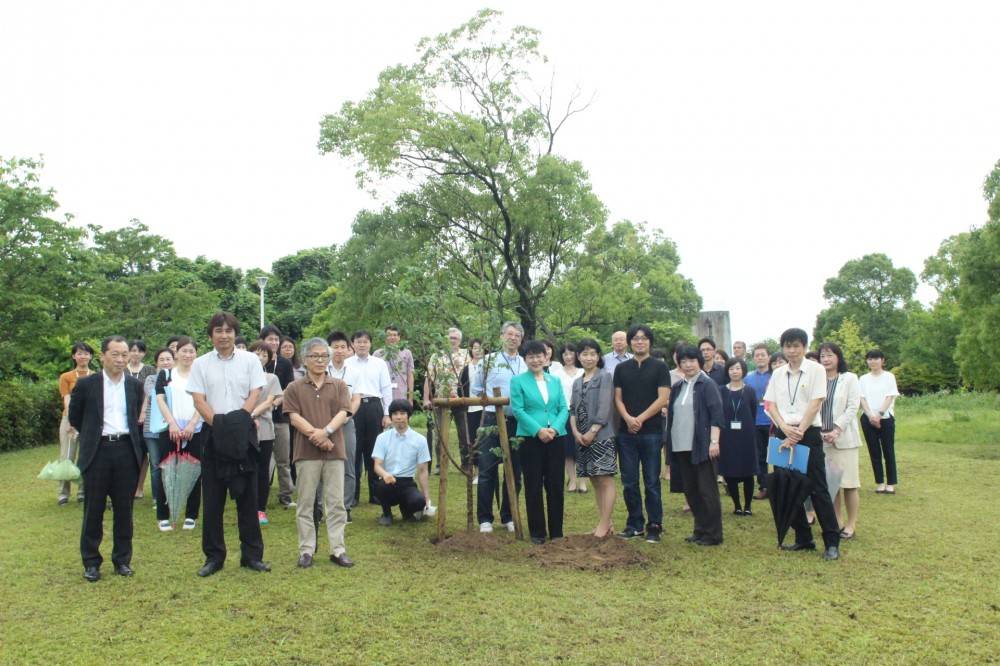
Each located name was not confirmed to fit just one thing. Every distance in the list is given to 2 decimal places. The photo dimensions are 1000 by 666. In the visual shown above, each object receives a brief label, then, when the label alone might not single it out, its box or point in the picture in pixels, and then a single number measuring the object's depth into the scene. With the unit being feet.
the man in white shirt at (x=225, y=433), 18.03
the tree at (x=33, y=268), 56.75
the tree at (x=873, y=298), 168.55
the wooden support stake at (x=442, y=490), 21.20
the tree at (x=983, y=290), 49.39
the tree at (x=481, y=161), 70.74
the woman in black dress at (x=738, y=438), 25.30
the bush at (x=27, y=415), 51.47
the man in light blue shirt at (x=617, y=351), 29.66
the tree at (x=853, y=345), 130.82
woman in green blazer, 21.30
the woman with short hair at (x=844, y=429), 21.52
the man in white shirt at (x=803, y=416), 19.74
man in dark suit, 18.11
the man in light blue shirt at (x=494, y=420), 22.82
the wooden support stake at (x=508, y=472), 21.47
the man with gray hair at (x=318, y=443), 18.92
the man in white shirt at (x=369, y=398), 26.68
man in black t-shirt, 21.73
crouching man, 24.36
